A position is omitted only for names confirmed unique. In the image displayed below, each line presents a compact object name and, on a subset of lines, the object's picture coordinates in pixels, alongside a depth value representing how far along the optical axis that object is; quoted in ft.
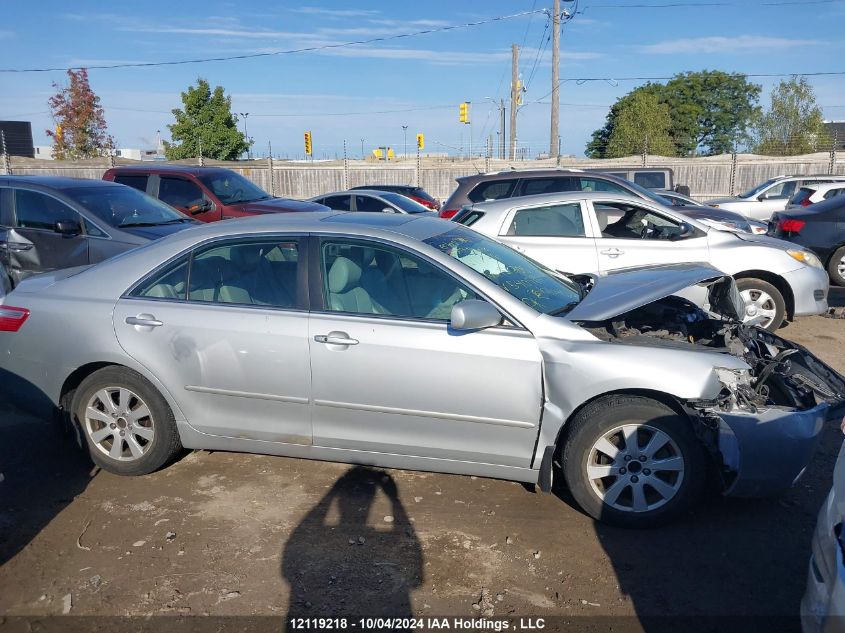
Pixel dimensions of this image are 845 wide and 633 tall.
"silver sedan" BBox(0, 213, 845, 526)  12.06
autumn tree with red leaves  130.93
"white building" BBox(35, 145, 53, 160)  214.53
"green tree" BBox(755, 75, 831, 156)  128.47
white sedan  24.41
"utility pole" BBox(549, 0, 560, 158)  84.17
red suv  37.45
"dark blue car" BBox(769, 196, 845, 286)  34.19
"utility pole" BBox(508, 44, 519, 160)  105.54
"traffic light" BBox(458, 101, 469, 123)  117.80
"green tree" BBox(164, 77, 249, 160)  122.11
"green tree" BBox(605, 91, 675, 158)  140.36
